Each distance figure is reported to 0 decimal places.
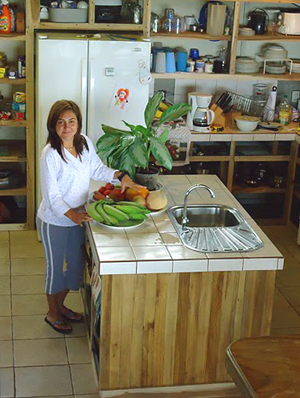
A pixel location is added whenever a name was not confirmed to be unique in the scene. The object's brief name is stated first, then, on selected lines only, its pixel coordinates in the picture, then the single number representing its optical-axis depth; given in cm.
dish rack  657
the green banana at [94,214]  387
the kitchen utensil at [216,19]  599
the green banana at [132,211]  389
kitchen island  359
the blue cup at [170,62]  606
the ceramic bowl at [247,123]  618
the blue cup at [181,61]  612
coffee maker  615
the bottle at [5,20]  564
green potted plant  427
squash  411
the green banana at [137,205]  393
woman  396
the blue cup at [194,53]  627
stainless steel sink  376
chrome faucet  395
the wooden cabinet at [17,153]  581
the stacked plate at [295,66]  641
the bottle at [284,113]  649
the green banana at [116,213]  388
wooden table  204
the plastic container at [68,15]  560
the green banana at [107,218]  387
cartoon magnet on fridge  555
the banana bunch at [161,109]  618
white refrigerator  538
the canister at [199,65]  620
